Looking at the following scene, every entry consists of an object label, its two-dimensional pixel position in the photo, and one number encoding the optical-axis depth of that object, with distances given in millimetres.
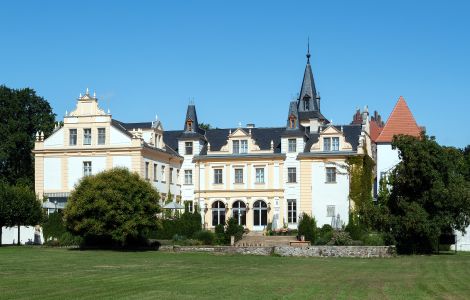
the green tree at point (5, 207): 50438
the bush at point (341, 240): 45781
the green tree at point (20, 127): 67062
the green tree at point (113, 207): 44312
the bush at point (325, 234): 48562
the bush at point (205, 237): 50875
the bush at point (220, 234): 52188
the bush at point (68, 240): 49812
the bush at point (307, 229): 53938
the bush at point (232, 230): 52719
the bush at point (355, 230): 51212
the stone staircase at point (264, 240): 52744
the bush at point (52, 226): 54750
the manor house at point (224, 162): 58906
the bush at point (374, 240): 45362
